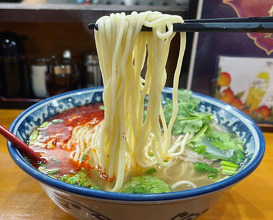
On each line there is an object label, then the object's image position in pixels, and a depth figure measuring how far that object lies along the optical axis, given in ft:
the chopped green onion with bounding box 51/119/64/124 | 0.99
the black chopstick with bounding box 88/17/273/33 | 0.53
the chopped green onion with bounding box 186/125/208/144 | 0.90
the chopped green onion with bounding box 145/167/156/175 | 0.74
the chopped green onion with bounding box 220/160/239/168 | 0.77
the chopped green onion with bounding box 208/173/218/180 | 0.74
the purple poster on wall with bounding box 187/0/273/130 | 1.21
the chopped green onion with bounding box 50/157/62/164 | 0.78
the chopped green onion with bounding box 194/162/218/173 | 0.76
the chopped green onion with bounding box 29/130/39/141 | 0.86
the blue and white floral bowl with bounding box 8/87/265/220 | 0.49
